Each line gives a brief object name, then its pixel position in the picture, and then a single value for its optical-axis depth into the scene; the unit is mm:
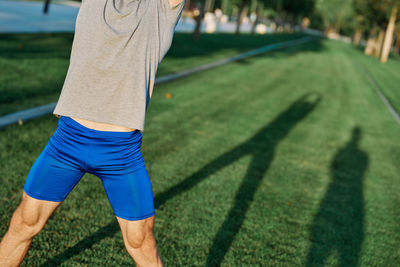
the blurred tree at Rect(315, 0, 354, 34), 88550
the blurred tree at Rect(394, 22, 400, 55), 64025
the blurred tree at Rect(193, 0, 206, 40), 25062
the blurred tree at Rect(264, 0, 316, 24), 63688
